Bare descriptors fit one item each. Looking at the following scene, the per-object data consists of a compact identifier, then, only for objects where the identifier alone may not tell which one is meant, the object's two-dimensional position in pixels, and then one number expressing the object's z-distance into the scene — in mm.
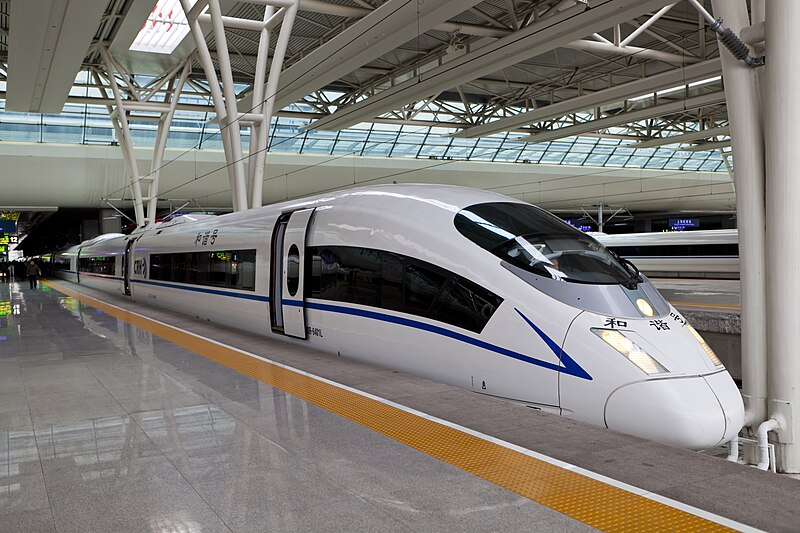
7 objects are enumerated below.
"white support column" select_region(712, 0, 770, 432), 7188
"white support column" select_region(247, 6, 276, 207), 17391
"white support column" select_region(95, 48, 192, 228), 26953
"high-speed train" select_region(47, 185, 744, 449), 5691
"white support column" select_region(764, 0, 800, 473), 6676
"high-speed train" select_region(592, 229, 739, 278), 24656
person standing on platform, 31625
